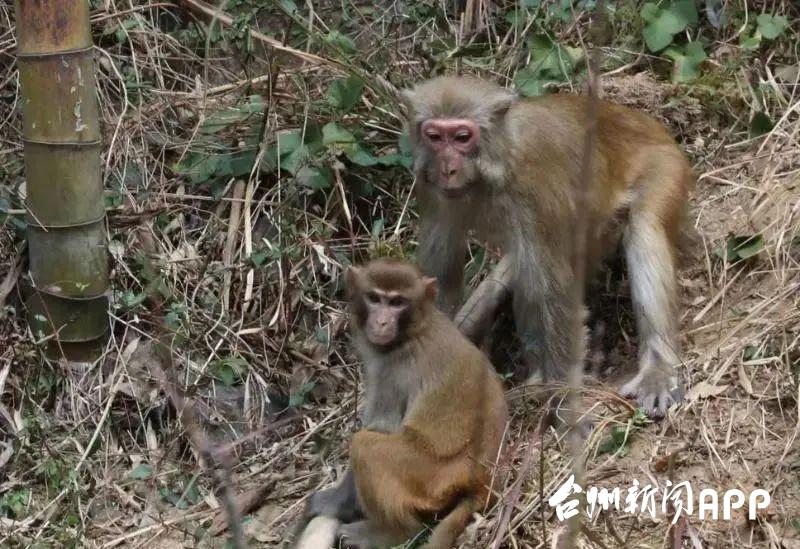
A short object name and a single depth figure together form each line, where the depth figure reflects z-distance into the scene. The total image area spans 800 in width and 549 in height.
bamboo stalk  7.61
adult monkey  7.42
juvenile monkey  6.43
